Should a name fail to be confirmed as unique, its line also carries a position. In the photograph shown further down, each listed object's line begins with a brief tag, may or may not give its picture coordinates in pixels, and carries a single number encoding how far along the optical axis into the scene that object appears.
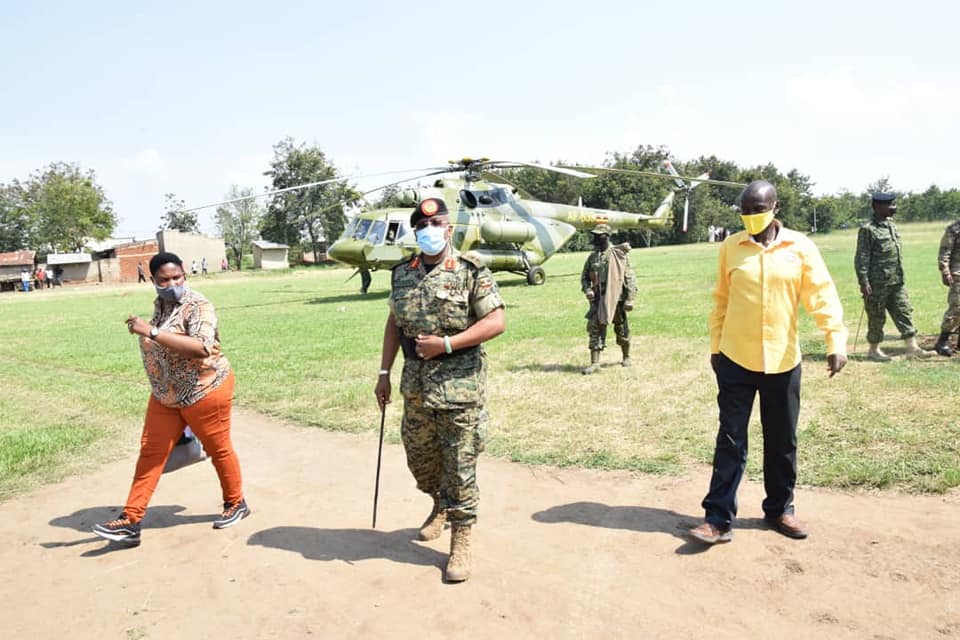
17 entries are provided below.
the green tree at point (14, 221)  54.84
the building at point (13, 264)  43.41
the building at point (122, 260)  47.09
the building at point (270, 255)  54.37
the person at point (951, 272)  8.30
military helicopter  19.22
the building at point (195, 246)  51.23
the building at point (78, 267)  45.84
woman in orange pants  4.30
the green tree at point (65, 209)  50.75
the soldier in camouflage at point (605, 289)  8.69
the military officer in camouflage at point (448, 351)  3.75
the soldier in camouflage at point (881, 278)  8.30
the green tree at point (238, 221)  71.44
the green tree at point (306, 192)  57.72
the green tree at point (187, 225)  56.40
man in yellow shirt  3.89
